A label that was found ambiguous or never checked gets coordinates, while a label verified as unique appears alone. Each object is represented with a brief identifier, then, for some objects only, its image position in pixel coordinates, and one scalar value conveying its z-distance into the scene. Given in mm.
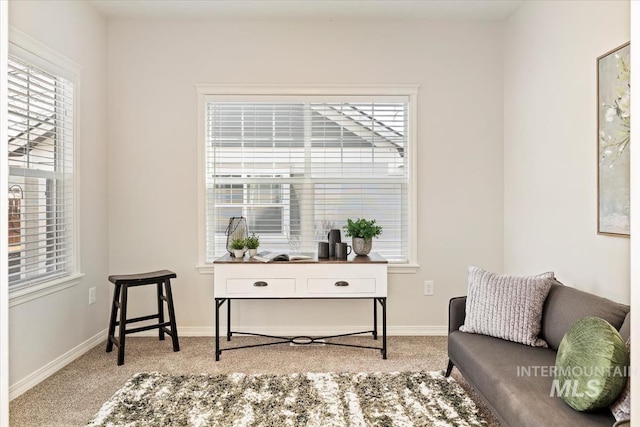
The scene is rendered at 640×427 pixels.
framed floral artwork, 2199
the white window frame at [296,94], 3607
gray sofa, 1582
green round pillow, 1455
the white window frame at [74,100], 2547
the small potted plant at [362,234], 3299
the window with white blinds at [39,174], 2600
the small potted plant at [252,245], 3213
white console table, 3064
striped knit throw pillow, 2264
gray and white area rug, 2176
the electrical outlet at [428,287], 3686
